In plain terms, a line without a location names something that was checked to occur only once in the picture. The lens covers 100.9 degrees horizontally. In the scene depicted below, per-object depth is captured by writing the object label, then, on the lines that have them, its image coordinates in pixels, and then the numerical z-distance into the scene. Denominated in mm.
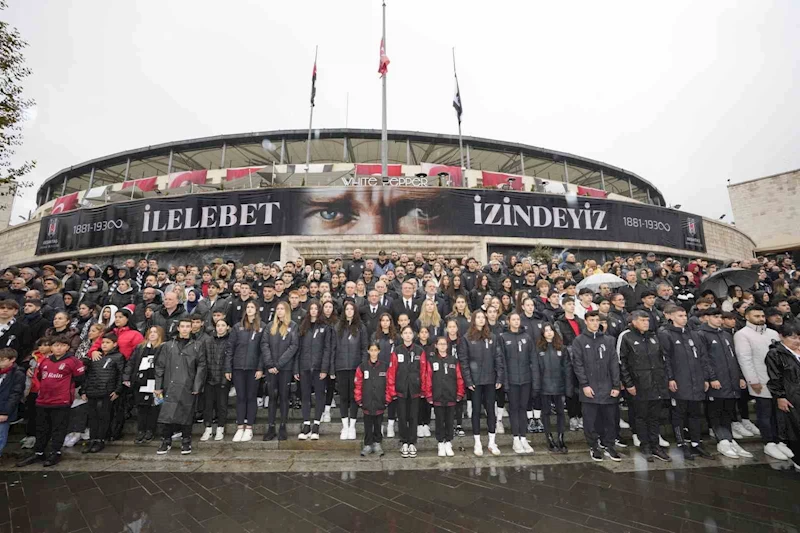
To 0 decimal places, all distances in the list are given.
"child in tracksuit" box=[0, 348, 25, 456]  4168
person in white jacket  4659
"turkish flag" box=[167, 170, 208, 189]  19355
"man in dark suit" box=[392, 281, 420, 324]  6254
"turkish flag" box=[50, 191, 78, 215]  20672
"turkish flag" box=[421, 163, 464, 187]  17450
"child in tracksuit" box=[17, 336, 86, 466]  4520
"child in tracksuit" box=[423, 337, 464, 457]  4684
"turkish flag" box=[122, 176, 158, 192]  19734
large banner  12688
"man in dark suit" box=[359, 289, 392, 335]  5957
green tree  8152
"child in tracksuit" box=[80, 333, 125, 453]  4820
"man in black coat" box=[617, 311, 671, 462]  4609
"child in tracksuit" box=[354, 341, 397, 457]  4652
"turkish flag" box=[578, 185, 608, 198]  20484
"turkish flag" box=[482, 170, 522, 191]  19084
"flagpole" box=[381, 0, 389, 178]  14072
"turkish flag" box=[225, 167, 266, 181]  18844
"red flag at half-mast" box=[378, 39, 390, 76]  15102
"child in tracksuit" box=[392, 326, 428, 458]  4707
